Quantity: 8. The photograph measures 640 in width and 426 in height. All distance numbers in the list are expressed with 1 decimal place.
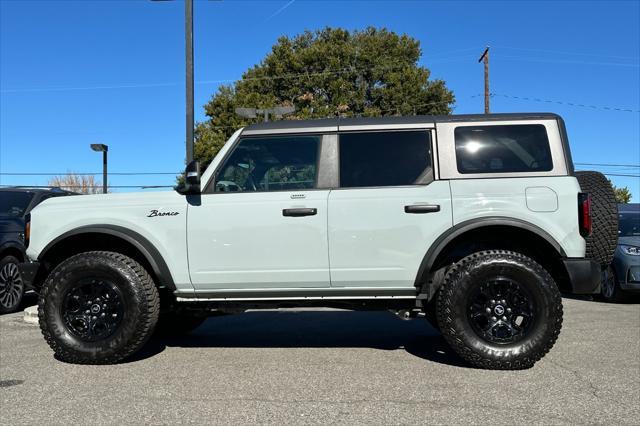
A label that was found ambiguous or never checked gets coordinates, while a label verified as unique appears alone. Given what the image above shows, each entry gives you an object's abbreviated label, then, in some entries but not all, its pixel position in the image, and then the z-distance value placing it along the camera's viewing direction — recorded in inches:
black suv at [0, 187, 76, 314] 297.0
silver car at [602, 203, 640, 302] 331.6
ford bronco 170.1
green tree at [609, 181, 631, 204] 1813.9
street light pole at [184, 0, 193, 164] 370.9
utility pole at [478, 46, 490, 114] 960.8
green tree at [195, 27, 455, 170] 1117.1
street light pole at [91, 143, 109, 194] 622.2
